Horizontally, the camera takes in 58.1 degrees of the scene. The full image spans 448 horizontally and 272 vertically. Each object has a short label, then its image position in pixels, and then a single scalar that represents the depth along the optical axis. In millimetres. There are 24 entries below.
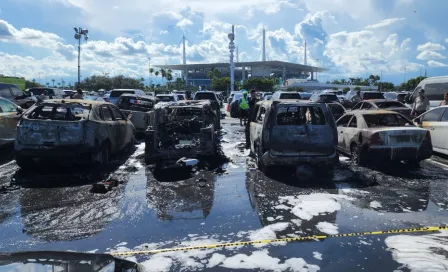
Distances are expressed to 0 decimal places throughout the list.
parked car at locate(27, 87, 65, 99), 25656
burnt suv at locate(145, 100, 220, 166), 9148
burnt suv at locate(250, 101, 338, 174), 8285
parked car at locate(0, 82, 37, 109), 17766
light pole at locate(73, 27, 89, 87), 42906
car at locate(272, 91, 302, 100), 22308
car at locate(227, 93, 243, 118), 20188
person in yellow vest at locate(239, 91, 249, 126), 18938
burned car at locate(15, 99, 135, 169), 8203
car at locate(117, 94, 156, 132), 15766
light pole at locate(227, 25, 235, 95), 72375
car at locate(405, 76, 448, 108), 18875
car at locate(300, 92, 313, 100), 27752
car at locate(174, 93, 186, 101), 28106
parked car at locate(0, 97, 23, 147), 10602
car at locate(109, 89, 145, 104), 23981
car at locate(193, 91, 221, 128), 24212
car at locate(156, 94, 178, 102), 23672
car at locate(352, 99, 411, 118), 15359
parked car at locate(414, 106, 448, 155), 10305
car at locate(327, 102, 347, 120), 17953
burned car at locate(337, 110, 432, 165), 8852
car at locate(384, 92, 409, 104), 27250
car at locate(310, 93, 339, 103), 23247
